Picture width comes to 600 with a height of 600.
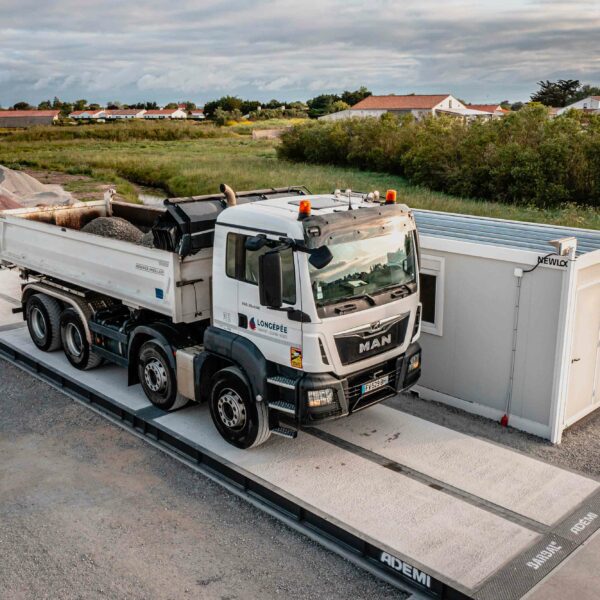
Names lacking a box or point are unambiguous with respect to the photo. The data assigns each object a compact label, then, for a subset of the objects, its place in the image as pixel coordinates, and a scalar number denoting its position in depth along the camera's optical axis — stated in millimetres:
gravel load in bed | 10078
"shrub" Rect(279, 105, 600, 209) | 27641
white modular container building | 7621
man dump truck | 6395
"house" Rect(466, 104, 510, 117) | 96438
